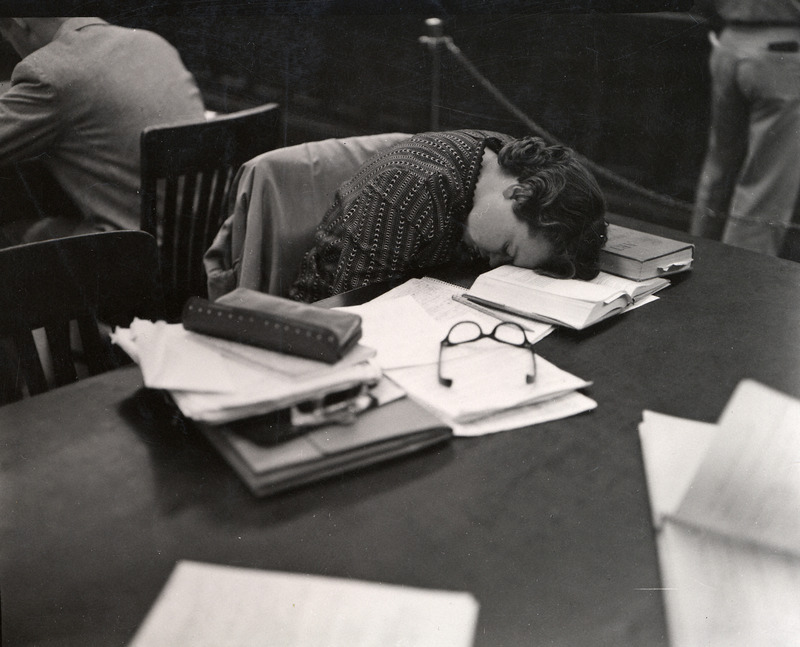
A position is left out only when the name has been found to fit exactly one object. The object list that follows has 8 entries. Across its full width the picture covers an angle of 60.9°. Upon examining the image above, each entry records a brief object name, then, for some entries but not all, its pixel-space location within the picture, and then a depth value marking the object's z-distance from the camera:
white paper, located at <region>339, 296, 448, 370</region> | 1.06
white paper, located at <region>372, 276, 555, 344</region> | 1.22
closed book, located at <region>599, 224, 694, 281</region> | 1.47
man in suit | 1.73
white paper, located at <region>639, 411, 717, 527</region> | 0.84
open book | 1.26
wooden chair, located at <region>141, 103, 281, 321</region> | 1.61
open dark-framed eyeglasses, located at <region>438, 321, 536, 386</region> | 1.12
